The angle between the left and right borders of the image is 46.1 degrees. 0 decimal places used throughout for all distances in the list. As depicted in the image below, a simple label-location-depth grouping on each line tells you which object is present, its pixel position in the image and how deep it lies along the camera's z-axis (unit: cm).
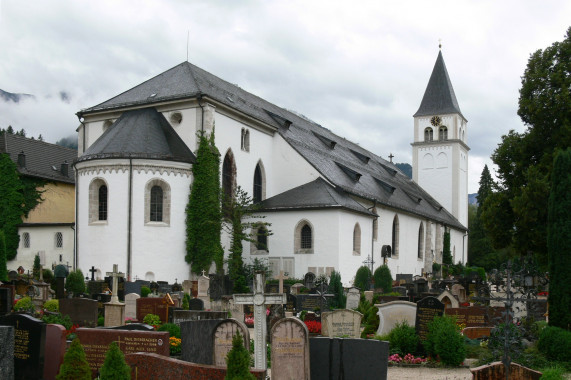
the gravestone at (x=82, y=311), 1619
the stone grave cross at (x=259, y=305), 1110
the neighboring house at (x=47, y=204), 3778
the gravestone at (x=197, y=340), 1075
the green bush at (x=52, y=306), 1831
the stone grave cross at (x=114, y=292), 1712
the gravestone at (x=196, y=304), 1859
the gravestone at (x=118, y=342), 1011
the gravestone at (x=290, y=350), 984
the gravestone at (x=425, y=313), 1445
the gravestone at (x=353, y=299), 2222
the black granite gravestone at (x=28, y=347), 1012
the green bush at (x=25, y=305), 1727
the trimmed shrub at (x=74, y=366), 909
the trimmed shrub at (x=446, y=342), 1338
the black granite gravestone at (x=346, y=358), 1009
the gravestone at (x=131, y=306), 1894
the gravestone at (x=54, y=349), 1048
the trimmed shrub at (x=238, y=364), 780
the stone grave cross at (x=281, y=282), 2065
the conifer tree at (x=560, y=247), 1498
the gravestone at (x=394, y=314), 1612
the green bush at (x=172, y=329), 1438
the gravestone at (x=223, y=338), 1027
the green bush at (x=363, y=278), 3106
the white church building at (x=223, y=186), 3036
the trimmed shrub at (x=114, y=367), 832
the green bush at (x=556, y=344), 1339
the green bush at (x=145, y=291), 2478
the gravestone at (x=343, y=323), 1495
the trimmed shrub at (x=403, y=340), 1435
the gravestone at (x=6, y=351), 847
